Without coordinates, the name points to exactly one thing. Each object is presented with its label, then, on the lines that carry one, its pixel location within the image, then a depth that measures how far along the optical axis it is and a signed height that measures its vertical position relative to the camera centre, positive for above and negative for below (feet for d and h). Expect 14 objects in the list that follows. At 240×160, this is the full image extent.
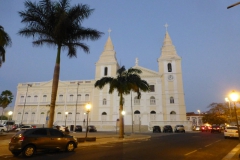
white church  159.02 +22.02
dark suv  31.68 -3.00
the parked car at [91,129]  133.58 -2.95
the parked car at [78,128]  136.67 -2.38
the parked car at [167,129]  130.21 -2.56
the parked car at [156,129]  135.03 -2.72
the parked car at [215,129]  138.62 -2.55
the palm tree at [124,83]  76.64 +17.23
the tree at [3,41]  54.54 +24.19
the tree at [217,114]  171.72 +11.07
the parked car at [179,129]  132.36 -2.56
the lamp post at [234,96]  35.55 +5.47
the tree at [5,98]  158.66 +21.62
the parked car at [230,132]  66.72 -2.23
